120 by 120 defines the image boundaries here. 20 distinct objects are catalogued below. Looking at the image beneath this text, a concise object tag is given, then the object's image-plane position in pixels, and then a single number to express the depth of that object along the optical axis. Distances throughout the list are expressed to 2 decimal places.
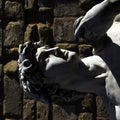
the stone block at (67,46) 3.56
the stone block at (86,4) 3.54
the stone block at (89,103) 3.54
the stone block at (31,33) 3.61
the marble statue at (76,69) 1.56
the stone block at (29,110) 3.62
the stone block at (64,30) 3.58
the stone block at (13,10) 3.72
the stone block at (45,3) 3.65
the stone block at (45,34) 3.58
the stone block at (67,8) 3.60
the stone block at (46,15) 3.65
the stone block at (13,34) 3.70
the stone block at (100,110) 3.50
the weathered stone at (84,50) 3.49
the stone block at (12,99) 3.67
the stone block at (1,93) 3.69
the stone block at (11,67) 3.66
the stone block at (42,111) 3.62
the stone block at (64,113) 3.58
